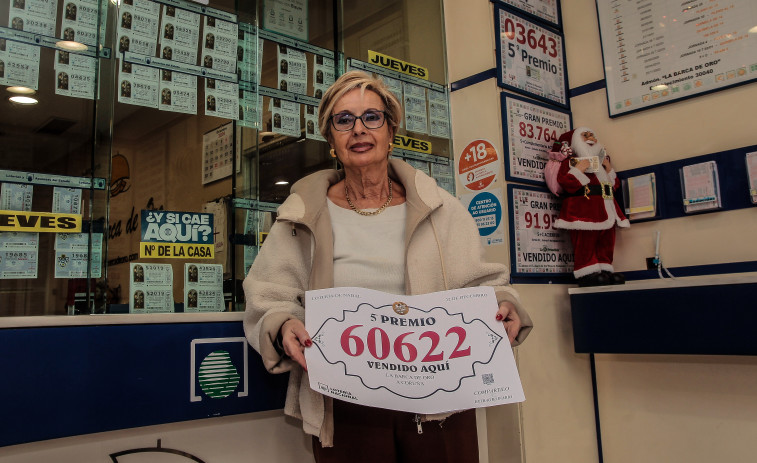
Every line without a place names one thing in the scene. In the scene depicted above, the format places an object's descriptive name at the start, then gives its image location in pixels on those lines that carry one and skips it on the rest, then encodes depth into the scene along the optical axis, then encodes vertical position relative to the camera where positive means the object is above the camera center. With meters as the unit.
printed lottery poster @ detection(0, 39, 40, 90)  1.76 +0.78
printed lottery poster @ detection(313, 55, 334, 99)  2.67 +1.09
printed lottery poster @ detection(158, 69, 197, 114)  2.07 +0.80
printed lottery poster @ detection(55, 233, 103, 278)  1.78 +0.16
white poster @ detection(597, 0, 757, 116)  2.73 +1.25
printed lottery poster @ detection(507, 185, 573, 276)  2.79 +0.29
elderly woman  1.50 +0.10
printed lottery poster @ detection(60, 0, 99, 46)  1.88 +0.98
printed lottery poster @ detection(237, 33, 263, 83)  2.31 +1.03
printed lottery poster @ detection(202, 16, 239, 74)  2.20 +1.04
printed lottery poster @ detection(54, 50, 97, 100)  1.85 +0.78
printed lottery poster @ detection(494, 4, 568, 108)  2.92 +1.30
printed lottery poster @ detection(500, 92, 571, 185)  2.85 +0.84
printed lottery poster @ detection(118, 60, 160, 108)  1.98 +0.79
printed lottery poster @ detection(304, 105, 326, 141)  2.60 +0.82
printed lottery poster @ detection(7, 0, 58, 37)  1.79 +0.96
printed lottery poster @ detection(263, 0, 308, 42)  2.50 +1.31
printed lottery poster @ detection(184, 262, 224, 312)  2.03 +0.05
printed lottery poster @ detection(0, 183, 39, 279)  1.69 +0.19
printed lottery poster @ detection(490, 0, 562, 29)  3.08 +1.63
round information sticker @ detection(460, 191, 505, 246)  2.79 +0.40
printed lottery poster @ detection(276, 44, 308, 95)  2.52 +1.06
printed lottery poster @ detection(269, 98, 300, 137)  2.45 +0.82
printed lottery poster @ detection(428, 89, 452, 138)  3.10 +1.02
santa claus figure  2.81 +0.40
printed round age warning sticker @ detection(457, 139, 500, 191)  2.87 +0.68
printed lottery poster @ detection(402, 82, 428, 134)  3.00 +1.03
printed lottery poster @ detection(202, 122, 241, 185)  2.26 +0.61
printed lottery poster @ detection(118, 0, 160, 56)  2.00 +1.02
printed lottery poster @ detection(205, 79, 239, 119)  2.18 +0.81
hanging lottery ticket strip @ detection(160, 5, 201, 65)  2.10 +1.03
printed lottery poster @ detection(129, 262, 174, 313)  1.90 +0.05
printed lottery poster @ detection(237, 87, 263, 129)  2.28 +0.79
